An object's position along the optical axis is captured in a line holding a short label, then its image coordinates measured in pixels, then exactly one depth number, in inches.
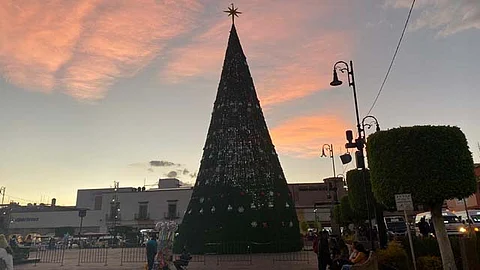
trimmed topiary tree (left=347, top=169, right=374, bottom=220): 764.6
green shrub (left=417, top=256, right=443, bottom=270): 435.2
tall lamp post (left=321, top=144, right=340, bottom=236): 1184.7
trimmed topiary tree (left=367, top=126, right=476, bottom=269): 398.3
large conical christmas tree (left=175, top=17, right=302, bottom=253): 891.4
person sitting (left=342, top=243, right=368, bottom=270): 419.5
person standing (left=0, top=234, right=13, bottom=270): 285.2
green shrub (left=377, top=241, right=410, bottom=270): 450.6
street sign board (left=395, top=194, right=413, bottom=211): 380.2
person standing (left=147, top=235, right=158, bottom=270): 537.6
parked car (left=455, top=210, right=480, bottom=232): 985.7
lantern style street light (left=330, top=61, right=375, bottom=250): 599.5
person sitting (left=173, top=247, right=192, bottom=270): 567.8
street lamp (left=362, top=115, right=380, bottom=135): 713.6
